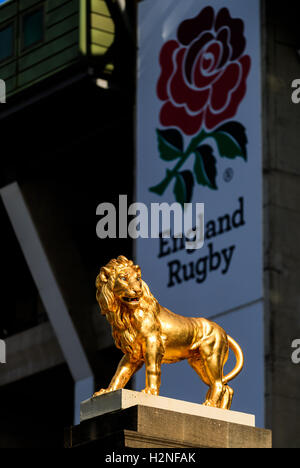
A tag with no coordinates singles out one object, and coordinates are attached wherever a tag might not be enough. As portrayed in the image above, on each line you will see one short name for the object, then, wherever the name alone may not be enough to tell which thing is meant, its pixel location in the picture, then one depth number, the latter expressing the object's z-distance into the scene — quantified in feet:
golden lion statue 45.83
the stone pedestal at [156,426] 42.60
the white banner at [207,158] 88.33
